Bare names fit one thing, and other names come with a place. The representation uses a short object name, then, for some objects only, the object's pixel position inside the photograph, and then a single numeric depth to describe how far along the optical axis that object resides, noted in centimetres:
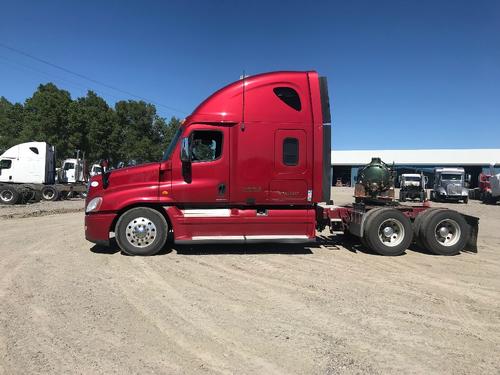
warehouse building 6234
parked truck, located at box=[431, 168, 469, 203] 3125
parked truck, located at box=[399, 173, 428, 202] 3062
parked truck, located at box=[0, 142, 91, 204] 2453
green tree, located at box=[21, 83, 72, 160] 3781
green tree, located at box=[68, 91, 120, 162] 3869
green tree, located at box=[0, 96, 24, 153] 4081
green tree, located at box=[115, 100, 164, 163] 4656
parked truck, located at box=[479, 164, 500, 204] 2989
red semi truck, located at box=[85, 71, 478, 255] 804
